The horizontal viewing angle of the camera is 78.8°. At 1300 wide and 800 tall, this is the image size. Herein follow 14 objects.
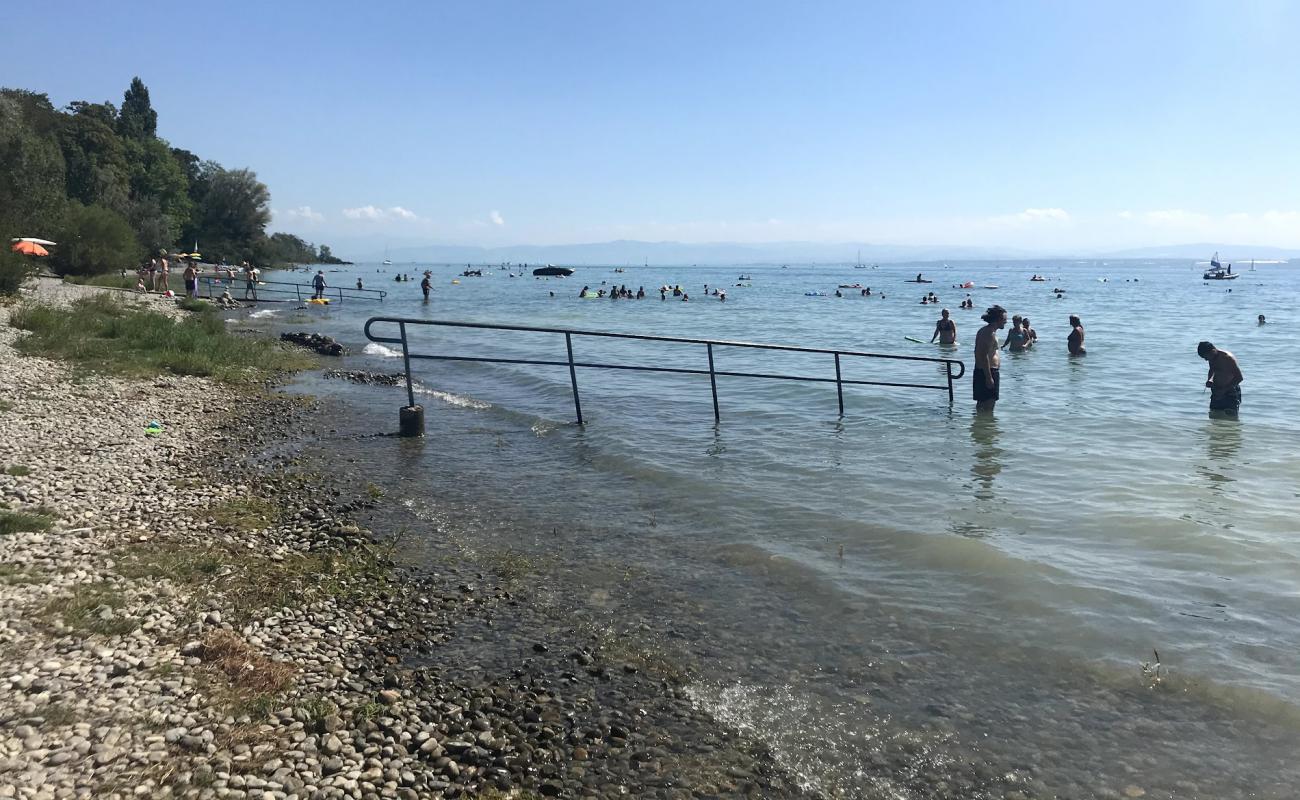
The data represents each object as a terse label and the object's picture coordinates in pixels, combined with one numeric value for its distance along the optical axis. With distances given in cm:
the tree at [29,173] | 3269
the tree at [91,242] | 3769
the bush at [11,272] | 2200
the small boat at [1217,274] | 9564
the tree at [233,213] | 9750
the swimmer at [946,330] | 2727
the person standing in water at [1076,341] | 2445
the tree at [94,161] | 6212
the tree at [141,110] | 9279
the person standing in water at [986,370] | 1338
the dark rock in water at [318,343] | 2219
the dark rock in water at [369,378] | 1699
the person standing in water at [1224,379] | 1416
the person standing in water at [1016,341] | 2520
